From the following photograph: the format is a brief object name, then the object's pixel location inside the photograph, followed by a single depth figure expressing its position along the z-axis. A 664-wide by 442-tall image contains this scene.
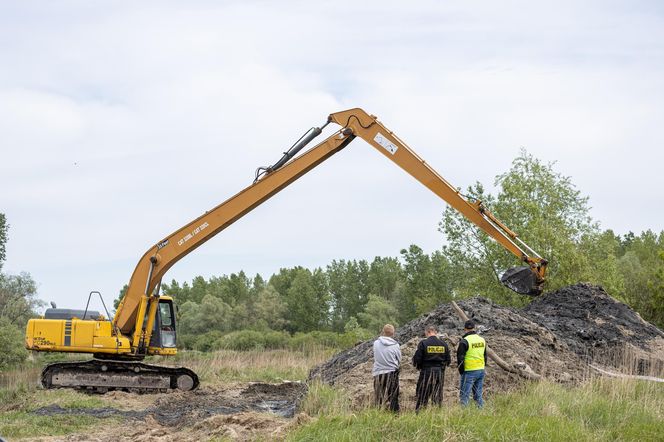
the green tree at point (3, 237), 52.22
